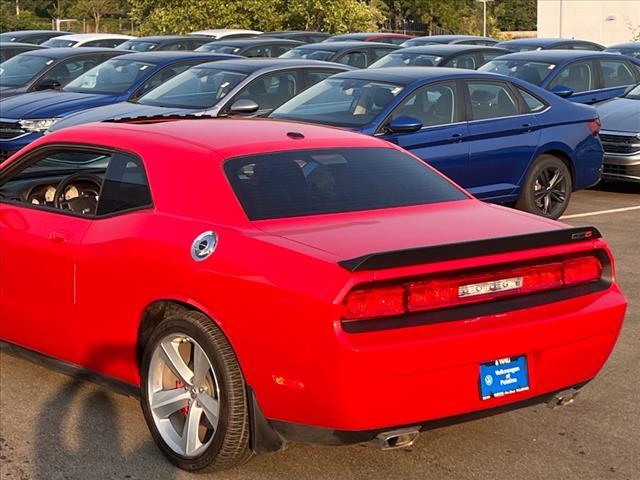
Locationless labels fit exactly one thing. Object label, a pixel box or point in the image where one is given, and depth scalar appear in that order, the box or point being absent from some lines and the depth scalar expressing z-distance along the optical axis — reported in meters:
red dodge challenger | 4.92
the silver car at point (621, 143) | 14.44
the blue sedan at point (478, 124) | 11.86
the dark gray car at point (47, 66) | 18.83
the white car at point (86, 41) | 30.31
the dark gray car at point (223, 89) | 13.95
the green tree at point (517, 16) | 117.56
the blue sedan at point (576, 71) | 17.75
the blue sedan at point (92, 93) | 15.12
